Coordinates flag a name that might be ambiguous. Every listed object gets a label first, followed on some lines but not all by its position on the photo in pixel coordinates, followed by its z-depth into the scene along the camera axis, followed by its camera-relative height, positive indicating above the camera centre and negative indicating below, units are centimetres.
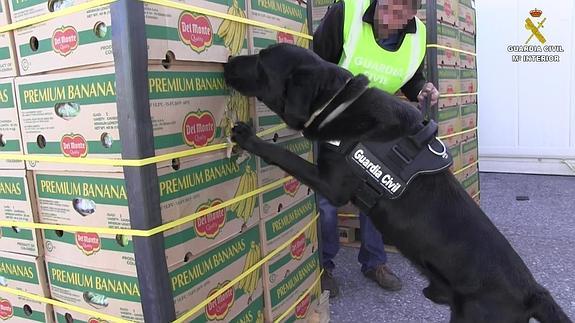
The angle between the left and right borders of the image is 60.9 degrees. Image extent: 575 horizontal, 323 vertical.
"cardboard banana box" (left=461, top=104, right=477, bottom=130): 425 -33
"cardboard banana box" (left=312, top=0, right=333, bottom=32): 366 +60
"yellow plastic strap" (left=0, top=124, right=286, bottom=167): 137 -16
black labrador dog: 178 -40
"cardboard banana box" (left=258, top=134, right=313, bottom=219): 201 -41
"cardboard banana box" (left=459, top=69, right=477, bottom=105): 423 -4
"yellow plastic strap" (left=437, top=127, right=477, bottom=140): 373 -43
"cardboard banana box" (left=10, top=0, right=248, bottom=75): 138 +20
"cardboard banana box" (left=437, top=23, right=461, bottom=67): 361 +29
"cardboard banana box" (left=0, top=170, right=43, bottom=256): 164 -33
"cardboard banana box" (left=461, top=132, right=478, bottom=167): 421 -63
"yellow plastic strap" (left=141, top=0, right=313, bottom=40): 144 +28
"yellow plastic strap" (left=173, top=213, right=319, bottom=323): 155 -67
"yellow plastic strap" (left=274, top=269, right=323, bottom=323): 211 -96
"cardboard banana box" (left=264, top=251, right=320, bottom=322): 204 -87
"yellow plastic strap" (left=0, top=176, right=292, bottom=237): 141 -37
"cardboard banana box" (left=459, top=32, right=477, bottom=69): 420 +27
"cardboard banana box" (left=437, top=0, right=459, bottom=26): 358 +53
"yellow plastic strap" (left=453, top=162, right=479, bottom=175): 401 -76
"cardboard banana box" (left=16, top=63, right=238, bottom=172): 141 -2
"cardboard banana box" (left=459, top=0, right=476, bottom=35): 418 +55
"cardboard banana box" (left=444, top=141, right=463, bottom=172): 390 -60
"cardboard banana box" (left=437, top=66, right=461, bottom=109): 366 -3
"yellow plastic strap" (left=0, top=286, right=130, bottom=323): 153 -65
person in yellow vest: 261 +18
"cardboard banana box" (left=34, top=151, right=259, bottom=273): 145 -33
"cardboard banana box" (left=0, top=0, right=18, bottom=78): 156 +20
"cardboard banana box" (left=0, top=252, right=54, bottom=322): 169 -62
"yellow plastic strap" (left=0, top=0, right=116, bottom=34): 135 +27
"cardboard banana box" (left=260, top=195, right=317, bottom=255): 202 -58
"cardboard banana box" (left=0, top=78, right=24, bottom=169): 162 -4
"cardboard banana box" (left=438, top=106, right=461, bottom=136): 368 -31
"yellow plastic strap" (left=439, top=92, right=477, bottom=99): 369 -12
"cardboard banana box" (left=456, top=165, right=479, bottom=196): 419 -89
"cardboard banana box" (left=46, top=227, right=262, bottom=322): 149 -59
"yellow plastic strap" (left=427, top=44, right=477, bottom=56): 347 +25
